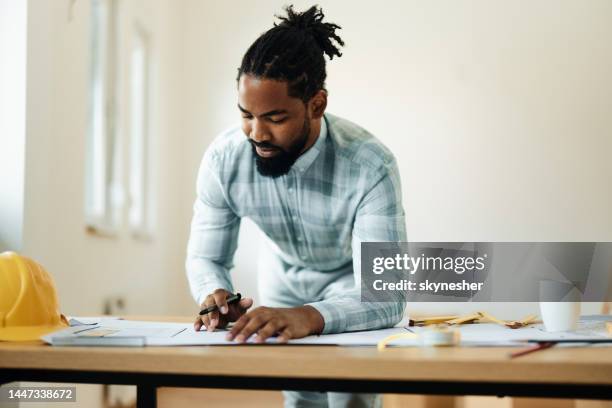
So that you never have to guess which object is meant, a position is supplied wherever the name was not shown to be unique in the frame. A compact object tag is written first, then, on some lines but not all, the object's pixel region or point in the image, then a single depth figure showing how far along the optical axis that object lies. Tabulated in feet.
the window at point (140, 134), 11.83
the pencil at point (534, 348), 2.59
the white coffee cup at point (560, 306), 3.27
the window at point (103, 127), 9.85
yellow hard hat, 3.24
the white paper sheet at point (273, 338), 2.92
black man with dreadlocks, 4.42
